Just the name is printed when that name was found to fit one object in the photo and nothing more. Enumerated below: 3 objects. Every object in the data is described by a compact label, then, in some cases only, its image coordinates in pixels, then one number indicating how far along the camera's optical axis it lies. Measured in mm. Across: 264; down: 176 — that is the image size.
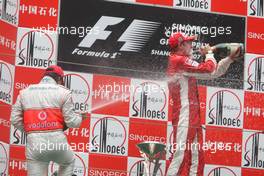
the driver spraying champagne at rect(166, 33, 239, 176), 17305
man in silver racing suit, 15992
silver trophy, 17125
